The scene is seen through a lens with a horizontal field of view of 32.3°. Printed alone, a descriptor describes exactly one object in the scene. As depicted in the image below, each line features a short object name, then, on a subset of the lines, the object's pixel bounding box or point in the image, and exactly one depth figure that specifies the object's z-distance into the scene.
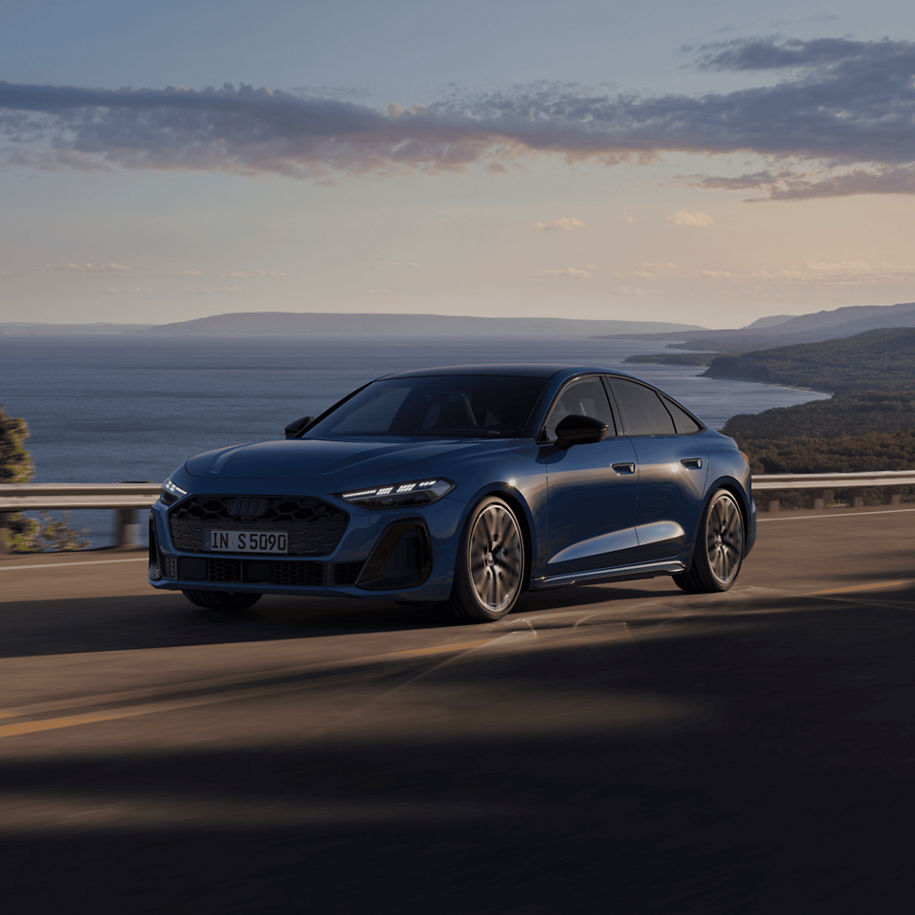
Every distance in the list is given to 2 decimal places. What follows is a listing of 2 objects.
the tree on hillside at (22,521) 20.12
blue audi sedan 8.88
